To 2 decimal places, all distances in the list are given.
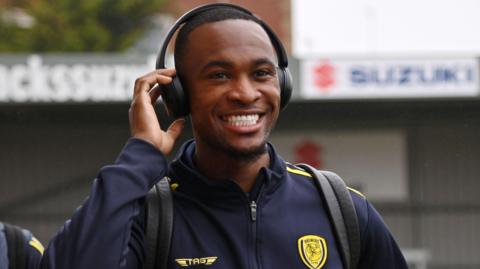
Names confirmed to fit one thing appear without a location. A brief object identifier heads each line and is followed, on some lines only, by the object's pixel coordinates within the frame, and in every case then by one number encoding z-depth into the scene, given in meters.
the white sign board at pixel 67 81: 23.30
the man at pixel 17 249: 6.68
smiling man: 4.48
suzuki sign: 23.38
